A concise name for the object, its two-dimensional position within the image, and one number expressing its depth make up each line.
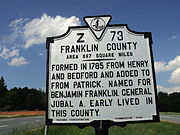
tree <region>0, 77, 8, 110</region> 65.82
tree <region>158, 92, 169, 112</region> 56.33
